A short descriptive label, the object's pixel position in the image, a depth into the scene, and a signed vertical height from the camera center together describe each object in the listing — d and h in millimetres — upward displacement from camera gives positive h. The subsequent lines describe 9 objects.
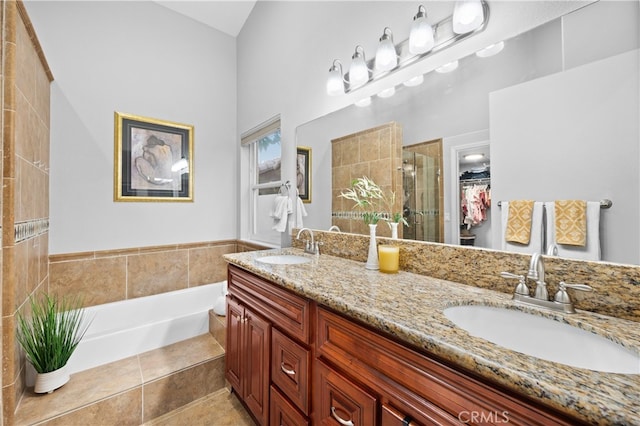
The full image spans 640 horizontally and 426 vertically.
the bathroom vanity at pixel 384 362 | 489 -371
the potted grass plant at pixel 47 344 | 1443 -709
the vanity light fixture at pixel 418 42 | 1104 +809
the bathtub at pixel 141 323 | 1794 -880
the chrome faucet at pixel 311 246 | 1831 -227
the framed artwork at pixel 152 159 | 2406 +526
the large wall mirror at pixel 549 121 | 799 +329
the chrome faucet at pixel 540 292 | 803 -256
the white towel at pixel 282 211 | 2189 +21
